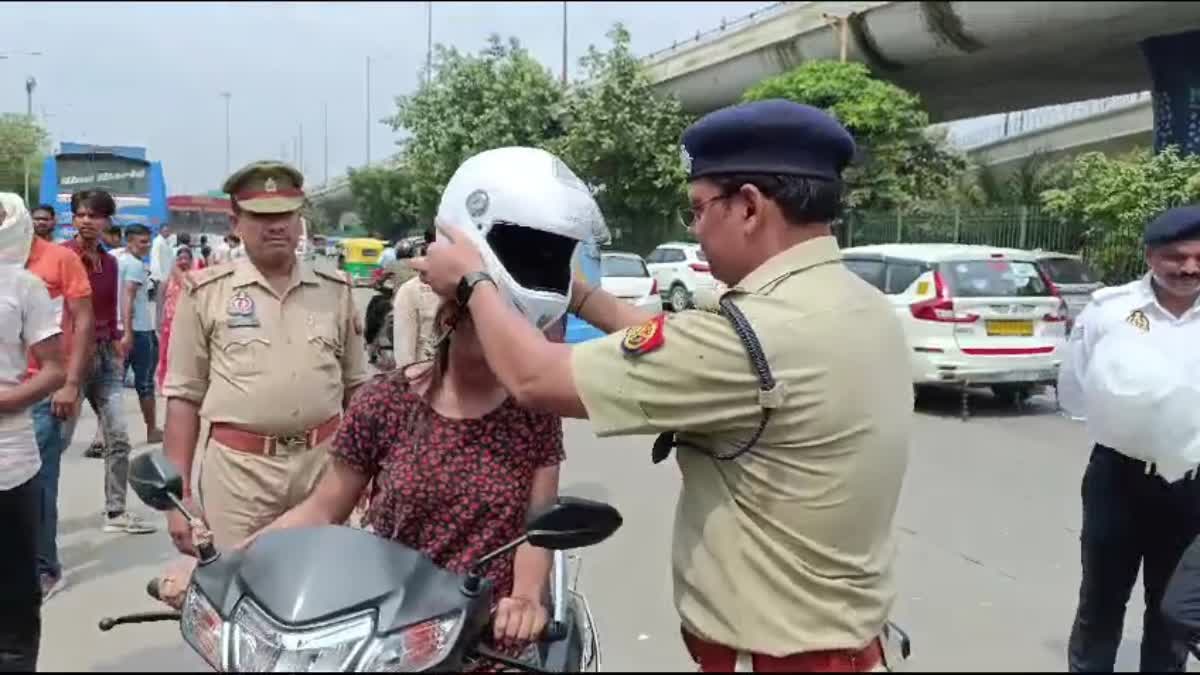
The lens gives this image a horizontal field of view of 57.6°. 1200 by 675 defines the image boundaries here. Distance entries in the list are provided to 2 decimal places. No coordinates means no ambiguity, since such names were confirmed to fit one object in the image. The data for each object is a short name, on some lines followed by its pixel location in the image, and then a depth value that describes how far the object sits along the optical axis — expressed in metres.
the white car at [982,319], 10.09
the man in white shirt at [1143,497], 3.39
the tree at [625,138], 26.55
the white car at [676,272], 21.67
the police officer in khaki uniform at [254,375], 3.37
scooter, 1.60
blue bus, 20.02
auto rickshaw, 30.05
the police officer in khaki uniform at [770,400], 1.60
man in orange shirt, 4.77
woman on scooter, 2.01
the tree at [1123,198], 12.91
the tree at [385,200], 47.00
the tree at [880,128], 21.73
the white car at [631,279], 17.83
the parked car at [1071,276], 12.52
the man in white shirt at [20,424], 3.44
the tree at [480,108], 29.08
